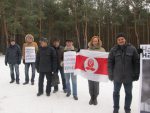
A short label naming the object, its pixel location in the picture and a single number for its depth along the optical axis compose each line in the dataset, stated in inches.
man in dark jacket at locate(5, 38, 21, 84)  192.8
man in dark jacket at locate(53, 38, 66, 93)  164.0
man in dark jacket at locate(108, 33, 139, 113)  123.6
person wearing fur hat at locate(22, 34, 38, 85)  191.2
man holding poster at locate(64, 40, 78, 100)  157.2
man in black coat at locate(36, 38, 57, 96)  160.8
